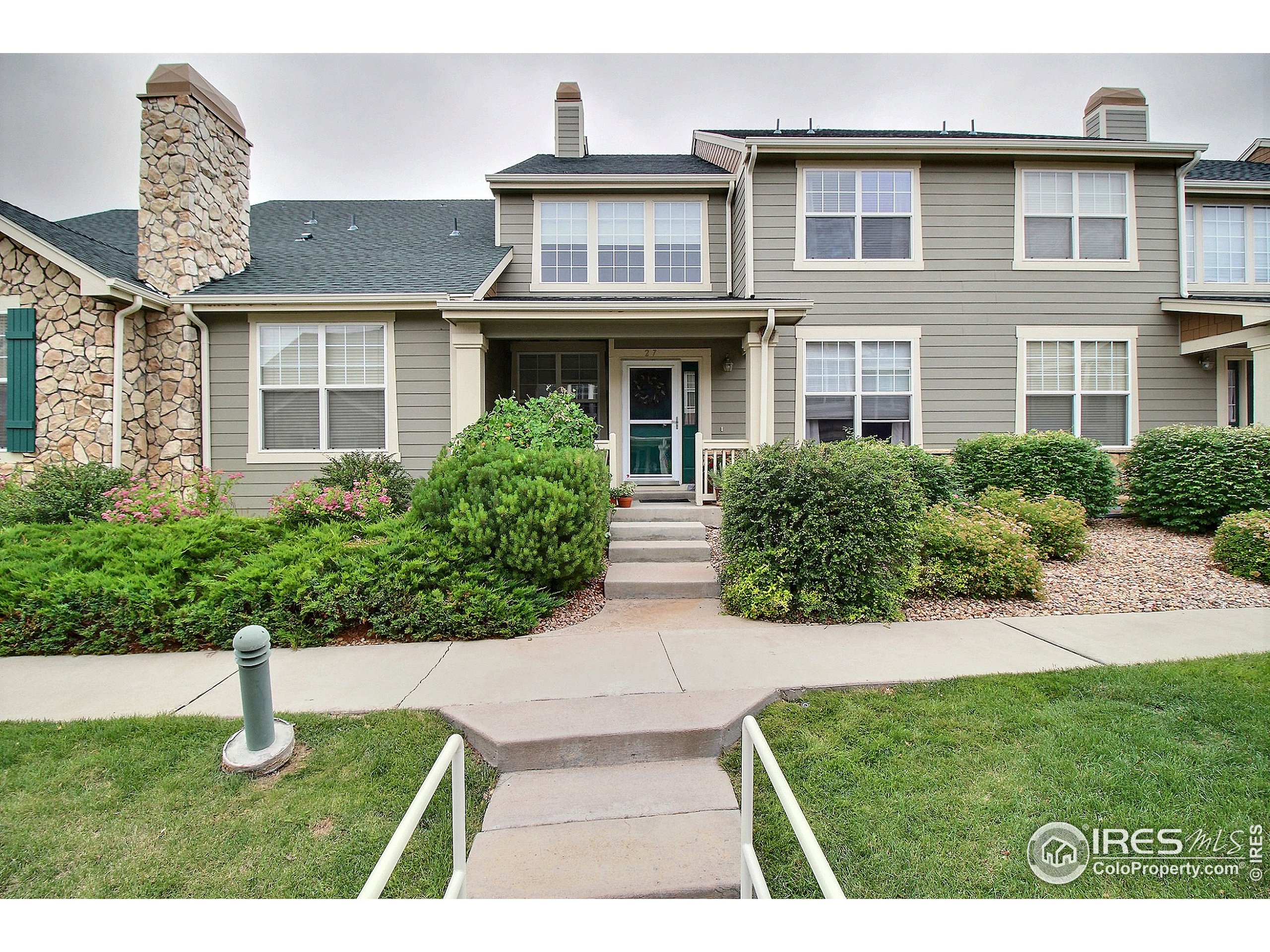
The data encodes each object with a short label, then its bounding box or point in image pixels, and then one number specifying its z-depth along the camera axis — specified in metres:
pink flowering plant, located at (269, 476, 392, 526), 6.60
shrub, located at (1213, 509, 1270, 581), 5.69
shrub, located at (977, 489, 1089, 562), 6.53
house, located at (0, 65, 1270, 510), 7.95
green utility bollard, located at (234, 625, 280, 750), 2.81
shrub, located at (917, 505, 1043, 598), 5.34
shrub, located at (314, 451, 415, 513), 7.73
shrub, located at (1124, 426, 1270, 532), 7.16
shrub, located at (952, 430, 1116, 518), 7.98
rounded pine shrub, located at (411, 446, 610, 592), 4.84
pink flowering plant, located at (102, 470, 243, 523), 5.90
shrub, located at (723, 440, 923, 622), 4.90
